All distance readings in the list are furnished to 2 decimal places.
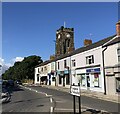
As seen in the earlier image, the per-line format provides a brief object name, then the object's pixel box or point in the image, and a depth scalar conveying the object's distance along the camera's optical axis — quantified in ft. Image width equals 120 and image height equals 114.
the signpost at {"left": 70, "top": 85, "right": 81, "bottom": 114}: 19.25
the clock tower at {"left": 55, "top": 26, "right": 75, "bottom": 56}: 118.02
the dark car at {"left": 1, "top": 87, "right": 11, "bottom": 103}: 34.75
